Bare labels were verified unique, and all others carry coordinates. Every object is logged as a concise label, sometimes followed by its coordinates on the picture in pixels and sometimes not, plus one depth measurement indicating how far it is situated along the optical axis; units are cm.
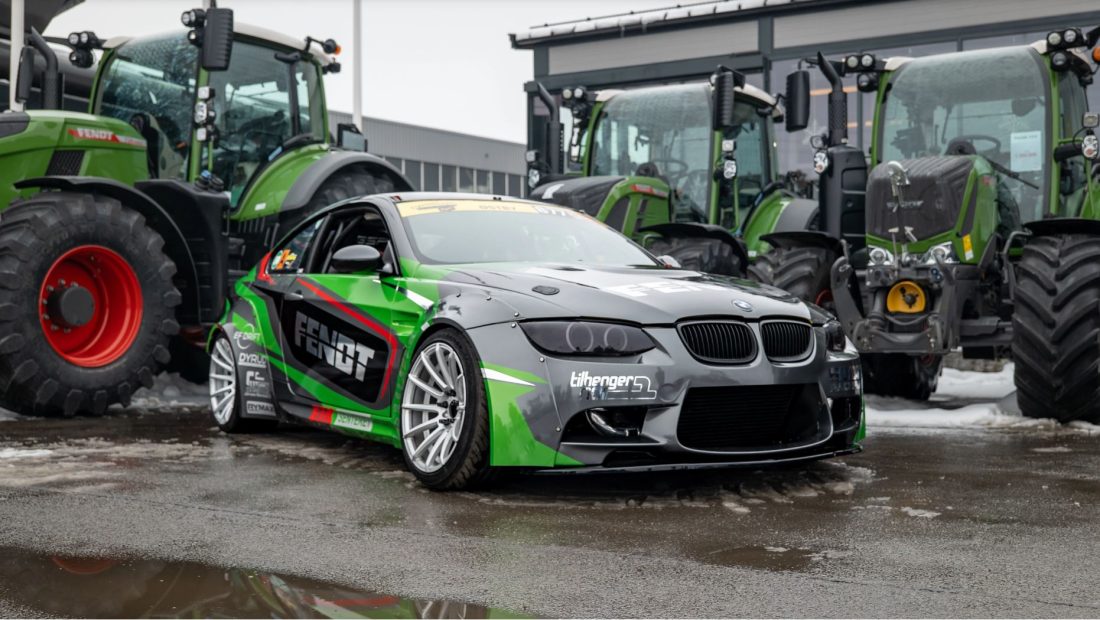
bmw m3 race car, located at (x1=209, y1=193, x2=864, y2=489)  573
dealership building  2248
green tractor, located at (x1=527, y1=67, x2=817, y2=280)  1239
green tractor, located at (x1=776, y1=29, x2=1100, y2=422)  862
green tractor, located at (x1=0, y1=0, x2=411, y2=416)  919
